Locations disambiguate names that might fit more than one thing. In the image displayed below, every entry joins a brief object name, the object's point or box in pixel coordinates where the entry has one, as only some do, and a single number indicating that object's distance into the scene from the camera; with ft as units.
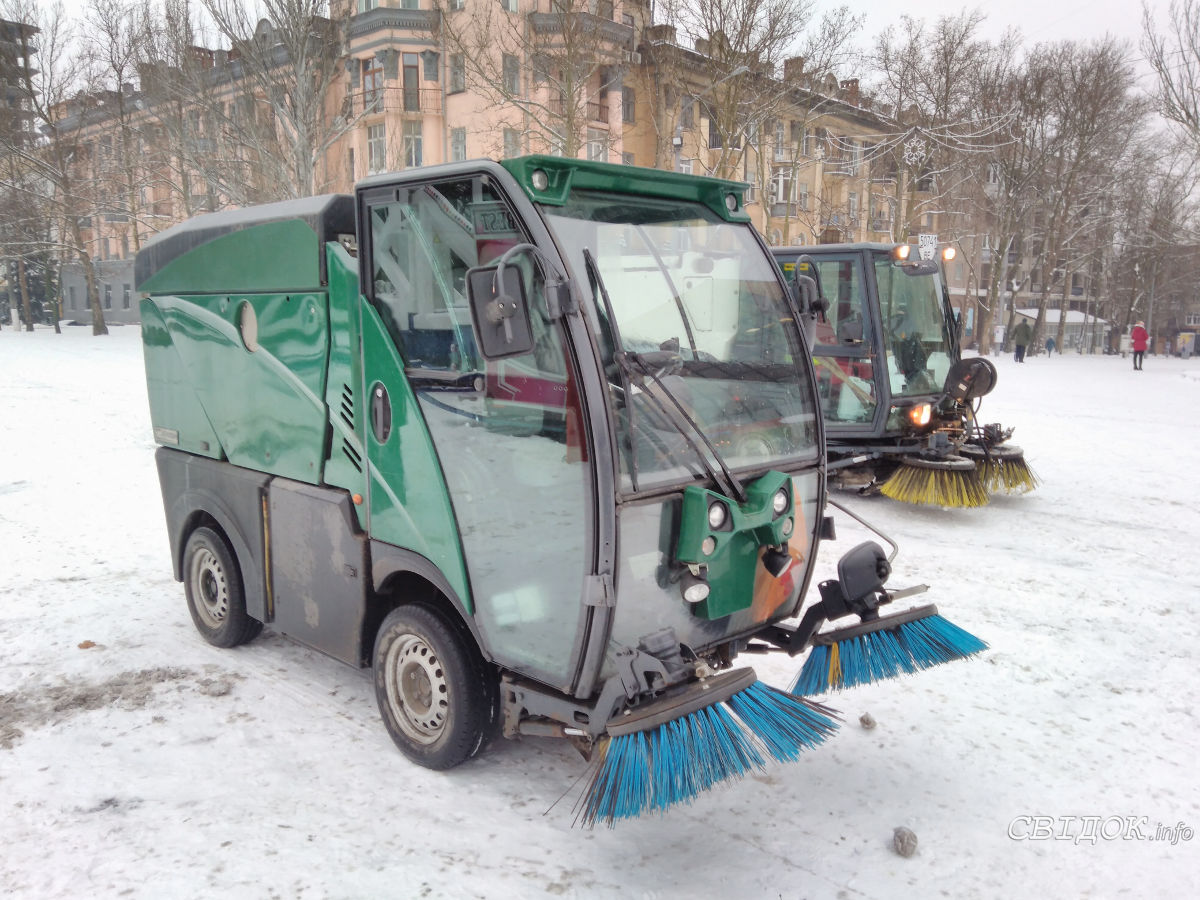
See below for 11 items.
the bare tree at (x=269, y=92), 76.48
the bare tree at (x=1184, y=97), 80.69
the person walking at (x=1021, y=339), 112.57
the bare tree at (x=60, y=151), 109.91
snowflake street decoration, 92.68
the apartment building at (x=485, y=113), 72.69
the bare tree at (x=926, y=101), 93.66
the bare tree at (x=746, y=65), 69.87
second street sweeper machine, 28.71
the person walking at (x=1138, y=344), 100.27
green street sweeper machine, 10.19
